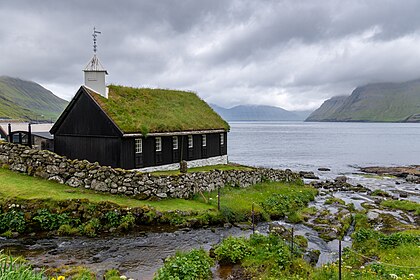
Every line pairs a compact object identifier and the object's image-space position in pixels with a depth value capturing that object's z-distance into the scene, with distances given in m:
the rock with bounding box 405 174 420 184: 53.31
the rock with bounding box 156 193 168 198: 24.77
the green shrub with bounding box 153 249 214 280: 13.40
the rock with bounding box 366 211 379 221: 26.85
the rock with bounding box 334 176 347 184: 50.54
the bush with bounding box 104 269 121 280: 13.73
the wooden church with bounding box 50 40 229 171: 28.45
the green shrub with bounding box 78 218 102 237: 19.87
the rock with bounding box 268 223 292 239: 19.54
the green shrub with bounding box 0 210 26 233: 19.64
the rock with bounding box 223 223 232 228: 22.73
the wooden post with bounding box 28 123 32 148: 36.50
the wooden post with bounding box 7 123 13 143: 36.91
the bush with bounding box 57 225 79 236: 19.72
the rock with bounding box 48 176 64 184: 24.58
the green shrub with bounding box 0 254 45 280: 7.92
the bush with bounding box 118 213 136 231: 20.80
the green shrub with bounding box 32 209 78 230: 20.09
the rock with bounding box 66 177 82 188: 24.28
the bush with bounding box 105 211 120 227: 20.97
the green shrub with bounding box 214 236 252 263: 16.19
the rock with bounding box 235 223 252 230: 22.87
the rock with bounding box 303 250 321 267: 16.94
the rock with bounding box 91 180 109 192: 24.02
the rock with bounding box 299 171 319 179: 56.19
